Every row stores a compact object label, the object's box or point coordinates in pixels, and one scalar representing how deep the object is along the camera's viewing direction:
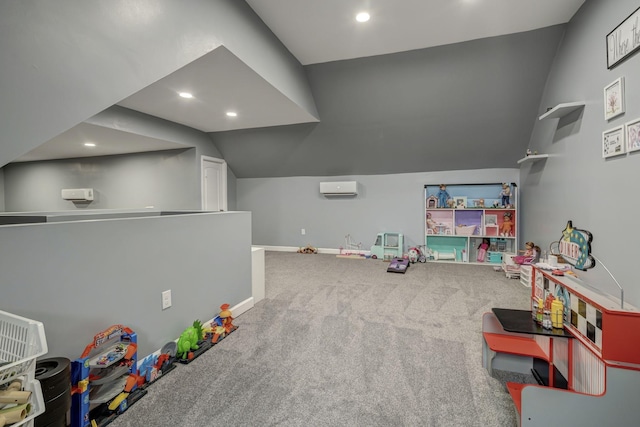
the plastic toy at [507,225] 4.81
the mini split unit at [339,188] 5.59
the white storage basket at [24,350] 0.97
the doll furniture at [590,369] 1.24
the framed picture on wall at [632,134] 1.85
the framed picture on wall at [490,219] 5.02
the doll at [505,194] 4.82
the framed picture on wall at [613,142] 2.03
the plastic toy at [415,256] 5.08
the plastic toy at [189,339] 2.01
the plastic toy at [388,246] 5.31
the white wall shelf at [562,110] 2.65
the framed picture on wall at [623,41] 1.90
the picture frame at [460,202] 5.09
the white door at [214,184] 5.51
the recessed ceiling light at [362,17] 2.65
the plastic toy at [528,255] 3.89
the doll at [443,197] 5.20
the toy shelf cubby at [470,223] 4.87
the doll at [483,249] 5.01
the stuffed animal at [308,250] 6.00
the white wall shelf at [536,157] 3.53
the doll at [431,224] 5.27
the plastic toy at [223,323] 2.33
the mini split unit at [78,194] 5.99
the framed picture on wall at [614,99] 2.04
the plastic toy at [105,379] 1.39
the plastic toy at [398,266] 4.41
